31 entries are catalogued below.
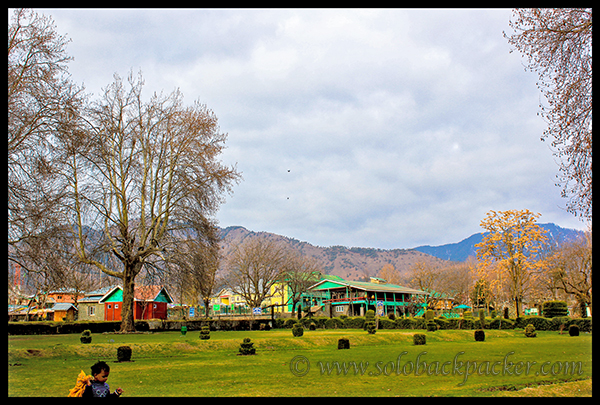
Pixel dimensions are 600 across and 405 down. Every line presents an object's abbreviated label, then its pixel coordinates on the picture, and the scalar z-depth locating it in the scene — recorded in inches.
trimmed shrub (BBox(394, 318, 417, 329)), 1583.4
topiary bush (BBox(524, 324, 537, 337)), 1255.3
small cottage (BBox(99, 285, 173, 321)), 2263.8
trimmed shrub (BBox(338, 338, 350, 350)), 859.5
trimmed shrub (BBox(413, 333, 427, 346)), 950.4
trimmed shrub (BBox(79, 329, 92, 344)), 925.8
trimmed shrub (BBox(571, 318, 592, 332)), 1443.2
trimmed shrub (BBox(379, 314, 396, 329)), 1612.9
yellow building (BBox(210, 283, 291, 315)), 3839.6
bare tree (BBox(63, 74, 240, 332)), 1192.2
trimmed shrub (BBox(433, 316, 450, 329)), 1594.2
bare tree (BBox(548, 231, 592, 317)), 1839.3
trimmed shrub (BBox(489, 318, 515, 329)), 1541.0
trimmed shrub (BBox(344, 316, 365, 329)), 1764.3
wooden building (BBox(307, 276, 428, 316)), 2481.5
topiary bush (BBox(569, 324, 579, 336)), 1226.3
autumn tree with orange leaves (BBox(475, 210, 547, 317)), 1656.0
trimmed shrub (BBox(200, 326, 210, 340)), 1122.7
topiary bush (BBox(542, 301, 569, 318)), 1721.2
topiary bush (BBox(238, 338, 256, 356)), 753.6
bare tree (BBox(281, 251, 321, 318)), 2773.1
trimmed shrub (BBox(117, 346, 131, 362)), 649.0
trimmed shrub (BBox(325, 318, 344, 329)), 1763.0
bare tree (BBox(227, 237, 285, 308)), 2664.9
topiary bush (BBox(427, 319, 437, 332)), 1402.6
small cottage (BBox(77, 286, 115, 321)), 2378.2
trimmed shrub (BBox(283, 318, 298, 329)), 1870.1
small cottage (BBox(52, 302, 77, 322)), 2859.3
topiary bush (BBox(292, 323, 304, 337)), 1147.9
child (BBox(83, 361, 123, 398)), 255.8
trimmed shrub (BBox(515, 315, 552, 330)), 1573.6
